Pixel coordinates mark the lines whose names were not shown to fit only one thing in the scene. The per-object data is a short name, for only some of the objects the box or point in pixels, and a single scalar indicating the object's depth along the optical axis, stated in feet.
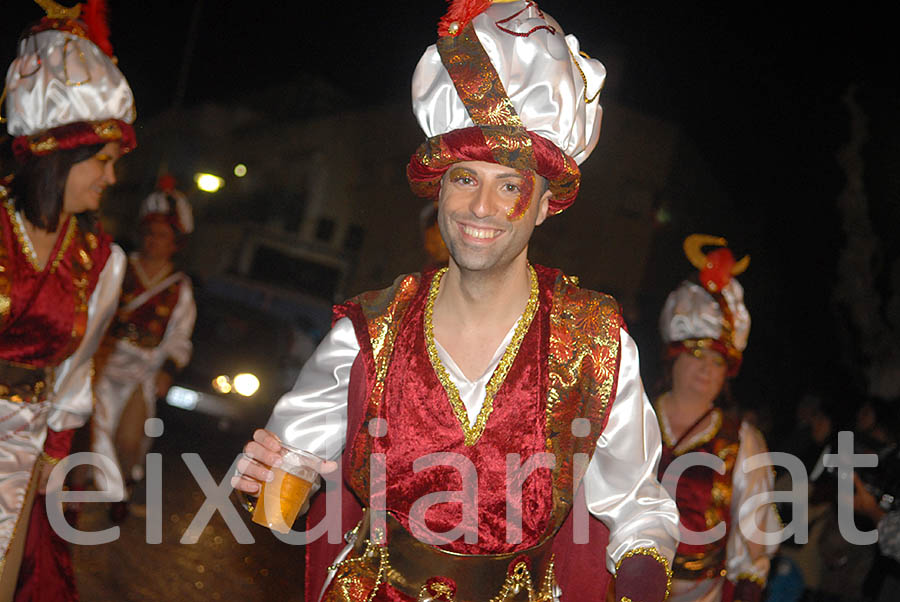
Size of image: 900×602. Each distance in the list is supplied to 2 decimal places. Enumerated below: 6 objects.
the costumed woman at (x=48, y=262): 11.94
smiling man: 8.32
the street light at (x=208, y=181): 38.23
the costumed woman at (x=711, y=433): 15.31
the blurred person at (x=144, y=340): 23.27
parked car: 32.53
